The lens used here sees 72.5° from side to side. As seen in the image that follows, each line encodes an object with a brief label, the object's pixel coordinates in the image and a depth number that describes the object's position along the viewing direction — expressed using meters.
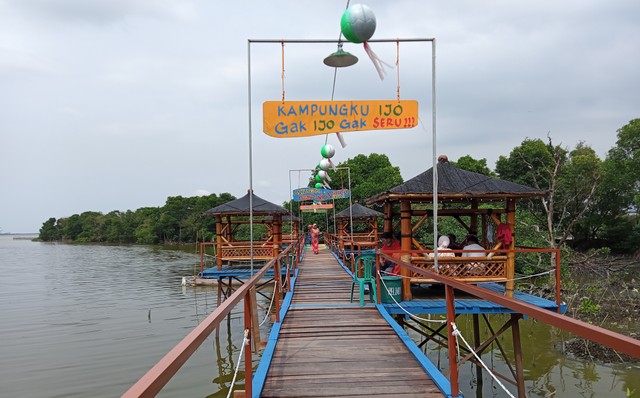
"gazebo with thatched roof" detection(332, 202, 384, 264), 23.08
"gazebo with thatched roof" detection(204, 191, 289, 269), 14.70
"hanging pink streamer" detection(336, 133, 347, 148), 7.33
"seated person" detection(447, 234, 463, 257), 9.86
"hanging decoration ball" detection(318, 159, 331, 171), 17.11
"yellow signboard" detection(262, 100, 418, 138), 6.76
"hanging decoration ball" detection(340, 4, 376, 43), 6.01
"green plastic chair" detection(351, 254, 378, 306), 8.48
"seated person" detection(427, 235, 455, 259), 8.59
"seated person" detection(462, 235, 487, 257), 9.09
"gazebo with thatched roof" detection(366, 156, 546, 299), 8.47
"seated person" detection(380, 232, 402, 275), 10.24
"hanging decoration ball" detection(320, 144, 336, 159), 16.33
